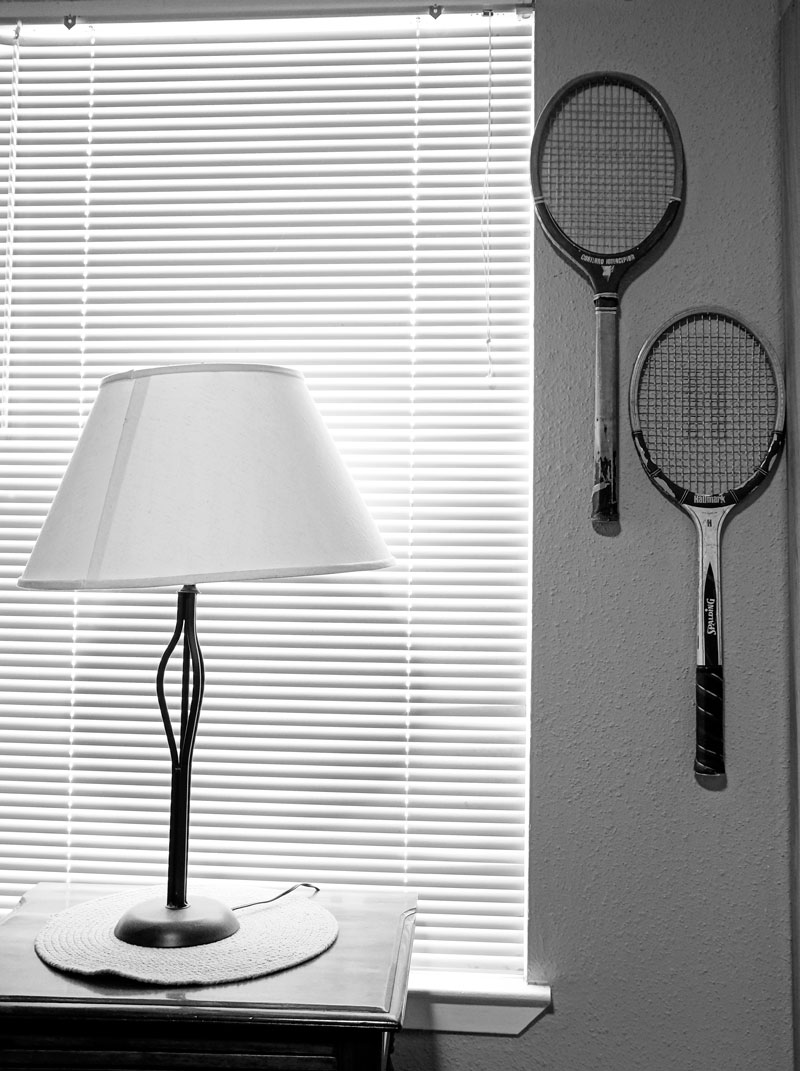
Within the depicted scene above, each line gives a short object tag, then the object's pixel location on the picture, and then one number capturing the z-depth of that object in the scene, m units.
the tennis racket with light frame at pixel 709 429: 1.46
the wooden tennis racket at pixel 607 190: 1.49
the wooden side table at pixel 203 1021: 1.06
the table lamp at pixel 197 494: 1.02
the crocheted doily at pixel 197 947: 1.10
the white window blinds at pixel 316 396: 1.57
